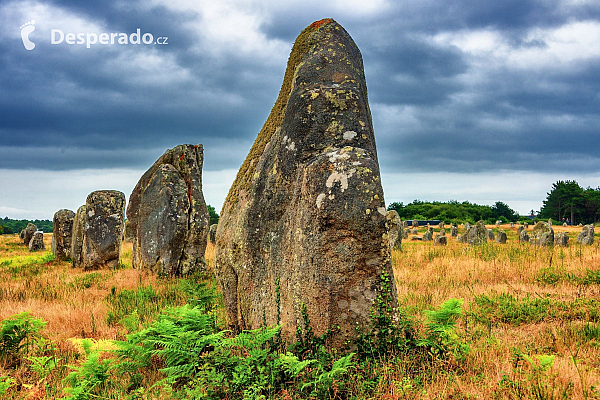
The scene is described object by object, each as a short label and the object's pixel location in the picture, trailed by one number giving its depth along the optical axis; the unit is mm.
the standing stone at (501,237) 28750
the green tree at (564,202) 82562
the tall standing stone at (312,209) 4758
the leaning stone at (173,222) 12773
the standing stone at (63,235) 18859
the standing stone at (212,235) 30525
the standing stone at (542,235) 20819
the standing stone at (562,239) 25678
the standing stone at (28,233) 32188
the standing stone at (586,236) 27420
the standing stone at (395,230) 20984
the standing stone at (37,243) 26266
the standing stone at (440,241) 27855
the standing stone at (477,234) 24308
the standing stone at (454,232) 39219
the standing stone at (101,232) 15000
